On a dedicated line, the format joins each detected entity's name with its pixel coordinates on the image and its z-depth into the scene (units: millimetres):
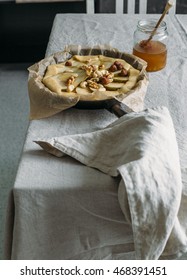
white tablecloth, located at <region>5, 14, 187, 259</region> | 810
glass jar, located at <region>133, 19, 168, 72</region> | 1220
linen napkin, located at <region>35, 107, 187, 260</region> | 738
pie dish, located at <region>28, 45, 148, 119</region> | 1003
